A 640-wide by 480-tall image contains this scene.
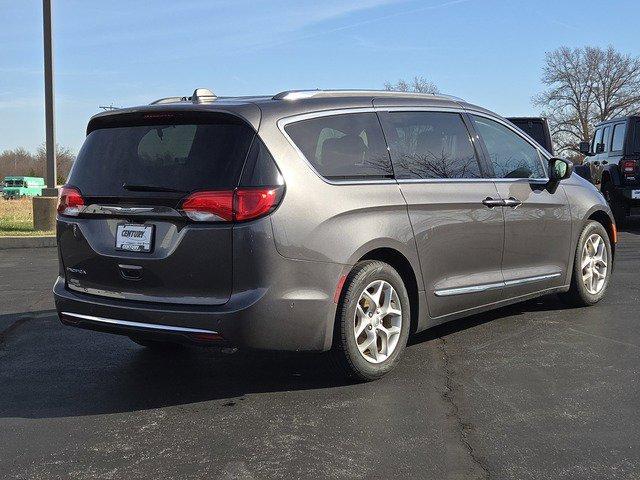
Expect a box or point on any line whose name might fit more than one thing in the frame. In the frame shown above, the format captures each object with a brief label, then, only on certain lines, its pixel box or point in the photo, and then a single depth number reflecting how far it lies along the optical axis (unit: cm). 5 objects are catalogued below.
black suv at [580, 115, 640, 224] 1444
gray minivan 406
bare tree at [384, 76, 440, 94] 6042
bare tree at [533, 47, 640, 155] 6725
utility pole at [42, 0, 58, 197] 1448
